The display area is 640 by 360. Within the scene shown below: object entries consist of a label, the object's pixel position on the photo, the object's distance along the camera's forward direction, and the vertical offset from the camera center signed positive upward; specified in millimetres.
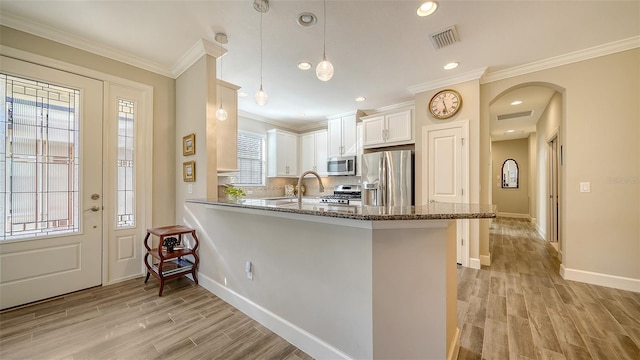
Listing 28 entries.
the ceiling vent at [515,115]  4779 +1398
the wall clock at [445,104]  3273 +1101
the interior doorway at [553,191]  4086 -183
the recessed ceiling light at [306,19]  2090 +1469
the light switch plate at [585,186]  2704 -61
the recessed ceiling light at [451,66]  2934 +1453
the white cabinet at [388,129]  3986 +934
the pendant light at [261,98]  2177 +780
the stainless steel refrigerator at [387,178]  3604 +51
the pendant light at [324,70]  1772 +840
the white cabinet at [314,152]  5293 +685
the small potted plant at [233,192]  2818 -128
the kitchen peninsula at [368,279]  1302 -594
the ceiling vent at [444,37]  2293 +1453
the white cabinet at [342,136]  4809 +945
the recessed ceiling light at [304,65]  2918 +1459
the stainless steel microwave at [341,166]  4773 +325
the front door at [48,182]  2186 -4
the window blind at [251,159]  4938 +480
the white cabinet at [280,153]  5223 +632
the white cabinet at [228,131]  2922 +641
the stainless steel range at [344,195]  4584 -292
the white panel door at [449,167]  3229 +203
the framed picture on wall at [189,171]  2746 +125
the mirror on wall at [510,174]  7609 +225
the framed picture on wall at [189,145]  2744 +441
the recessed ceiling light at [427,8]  1947 +1461
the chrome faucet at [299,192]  1926 -90
